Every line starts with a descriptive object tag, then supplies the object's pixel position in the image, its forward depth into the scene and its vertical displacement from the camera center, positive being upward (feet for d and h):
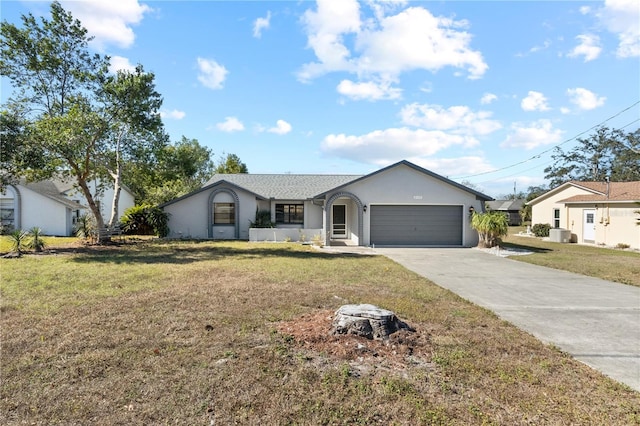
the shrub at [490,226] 57.06 -1.10
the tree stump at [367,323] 16.67 -5.09
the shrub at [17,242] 44.19 -3.00
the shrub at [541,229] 88.65 -2.43
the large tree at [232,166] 159.33 +25.48
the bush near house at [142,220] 74.28 -0.26
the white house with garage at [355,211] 62.59 +1.73
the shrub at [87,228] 62.18 -1.67
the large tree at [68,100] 50.52 +20.05
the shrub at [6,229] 74.61 -2.27
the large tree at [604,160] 156.76 +28.36
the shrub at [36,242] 47.96 -3.29
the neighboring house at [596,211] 65.57 +1.89
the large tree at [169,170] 68.71 +12.07
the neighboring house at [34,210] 77.41 +1.91
